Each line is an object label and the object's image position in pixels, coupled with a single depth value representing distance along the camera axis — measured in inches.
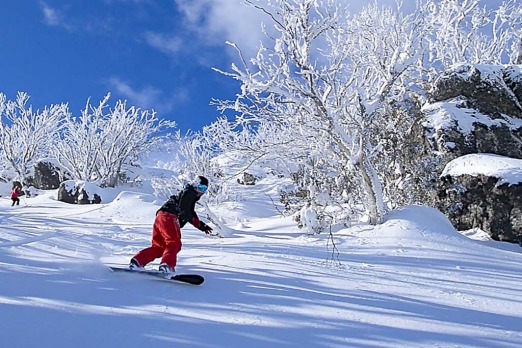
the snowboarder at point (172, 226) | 180.5
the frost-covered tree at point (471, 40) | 731.4
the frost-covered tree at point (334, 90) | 336.8
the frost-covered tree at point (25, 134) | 1198.3
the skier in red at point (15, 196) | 872.9
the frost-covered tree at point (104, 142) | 1162.0
